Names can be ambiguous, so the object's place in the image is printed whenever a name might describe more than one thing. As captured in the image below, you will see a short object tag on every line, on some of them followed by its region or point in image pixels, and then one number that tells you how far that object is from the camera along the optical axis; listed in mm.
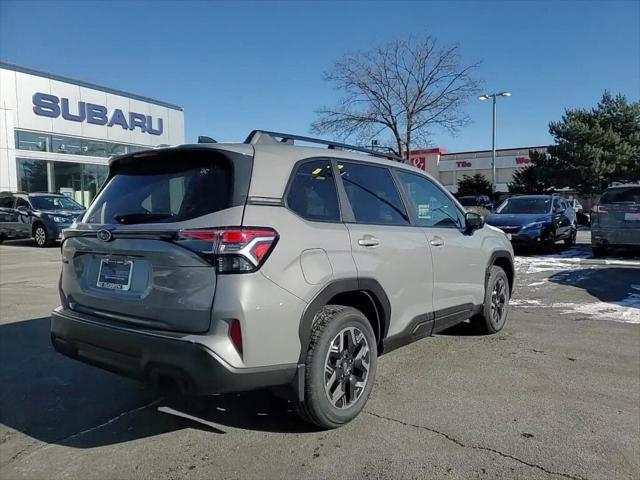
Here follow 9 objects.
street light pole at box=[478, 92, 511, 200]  34972
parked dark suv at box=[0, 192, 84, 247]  16219
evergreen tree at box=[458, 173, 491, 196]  48031
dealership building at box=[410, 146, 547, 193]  55903
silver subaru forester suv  2854
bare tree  33469
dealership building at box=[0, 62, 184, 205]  22391
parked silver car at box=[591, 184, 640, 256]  11617
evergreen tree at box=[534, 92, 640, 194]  36000
